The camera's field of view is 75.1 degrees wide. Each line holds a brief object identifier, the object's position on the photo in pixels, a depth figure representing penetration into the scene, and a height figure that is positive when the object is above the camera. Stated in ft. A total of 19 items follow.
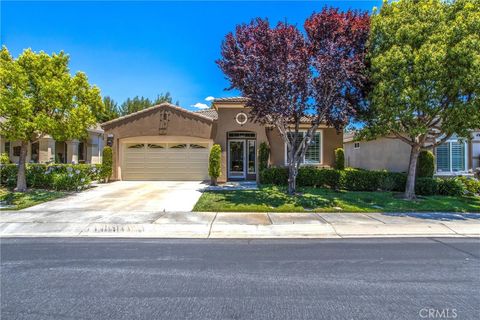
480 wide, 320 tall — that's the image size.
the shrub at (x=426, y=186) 48.01 -4.08
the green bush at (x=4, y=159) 63.58 -0.35
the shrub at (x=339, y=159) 59.73 +0.01
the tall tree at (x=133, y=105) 132.22 +22.80
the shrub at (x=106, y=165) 60.03 -1.38
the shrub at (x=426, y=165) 50.75 -0.89
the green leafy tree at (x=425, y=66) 35.42 +10.83
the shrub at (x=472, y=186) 47.93 -4.04
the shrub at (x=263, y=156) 57.82 +0.49
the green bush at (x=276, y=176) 54.80 -3.04
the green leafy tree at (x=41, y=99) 41.04 +8.07
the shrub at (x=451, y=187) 47.80 -4.24
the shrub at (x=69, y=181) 48.88 -3.66
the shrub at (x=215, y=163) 55.62 -0.82
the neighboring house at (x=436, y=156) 55.21 +0.77
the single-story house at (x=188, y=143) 61.46 +2.99
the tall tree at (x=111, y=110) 119.57 +19.74
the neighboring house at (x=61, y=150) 75.10 +1.93
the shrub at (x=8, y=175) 50.34 -2.86
